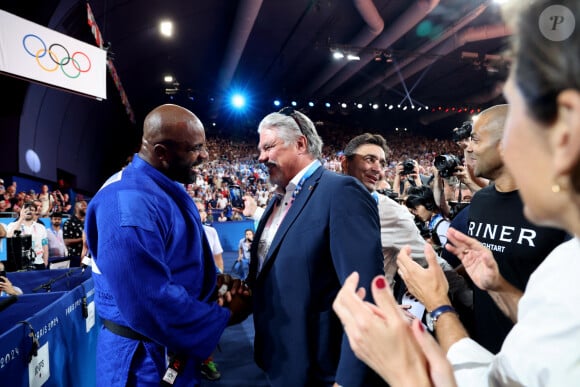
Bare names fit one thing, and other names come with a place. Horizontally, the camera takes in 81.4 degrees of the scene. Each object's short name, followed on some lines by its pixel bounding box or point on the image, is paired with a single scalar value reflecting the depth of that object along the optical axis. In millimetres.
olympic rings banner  4035
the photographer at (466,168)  2878
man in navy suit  1412
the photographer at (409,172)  4090
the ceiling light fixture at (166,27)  9586
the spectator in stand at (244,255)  8205
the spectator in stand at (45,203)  8031
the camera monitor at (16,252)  4465
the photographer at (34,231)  5312
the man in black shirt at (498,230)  1627
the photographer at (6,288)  2895
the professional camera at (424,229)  3768
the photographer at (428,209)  3334
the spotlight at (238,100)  20391
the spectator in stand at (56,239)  6361
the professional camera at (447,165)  3248
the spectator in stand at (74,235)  6105
